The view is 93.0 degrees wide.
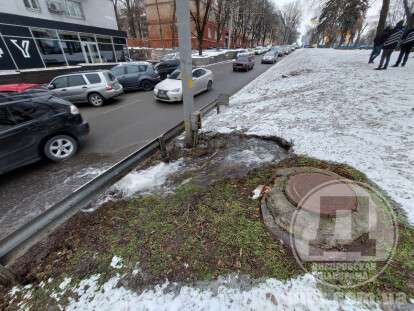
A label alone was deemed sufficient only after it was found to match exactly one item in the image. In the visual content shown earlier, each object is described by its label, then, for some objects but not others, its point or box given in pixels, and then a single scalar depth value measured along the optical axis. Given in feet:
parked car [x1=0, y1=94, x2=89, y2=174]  13.58
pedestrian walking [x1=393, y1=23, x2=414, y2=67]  29.24
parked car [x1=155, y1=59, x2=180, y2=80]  52.60
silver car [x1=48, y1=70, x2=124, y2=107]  31.96
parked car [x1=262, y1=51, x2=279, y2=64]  86.53
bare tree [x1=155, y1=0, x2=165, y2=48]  142.06
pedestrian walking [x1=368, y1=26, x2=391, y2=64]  32.65
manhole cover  7.91
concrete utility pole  12.59
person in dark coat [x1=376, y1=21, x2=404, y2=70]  28.81
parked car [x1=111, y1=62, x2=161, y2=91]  41.29
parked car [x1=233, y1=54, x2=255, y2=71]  65.57
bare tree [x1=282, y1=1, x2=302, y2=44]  275.39
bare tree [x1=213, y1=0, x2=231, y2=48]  125.45
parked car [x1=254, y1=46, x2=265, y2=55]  157.17
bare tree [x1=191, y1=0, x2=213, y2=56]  83.28
